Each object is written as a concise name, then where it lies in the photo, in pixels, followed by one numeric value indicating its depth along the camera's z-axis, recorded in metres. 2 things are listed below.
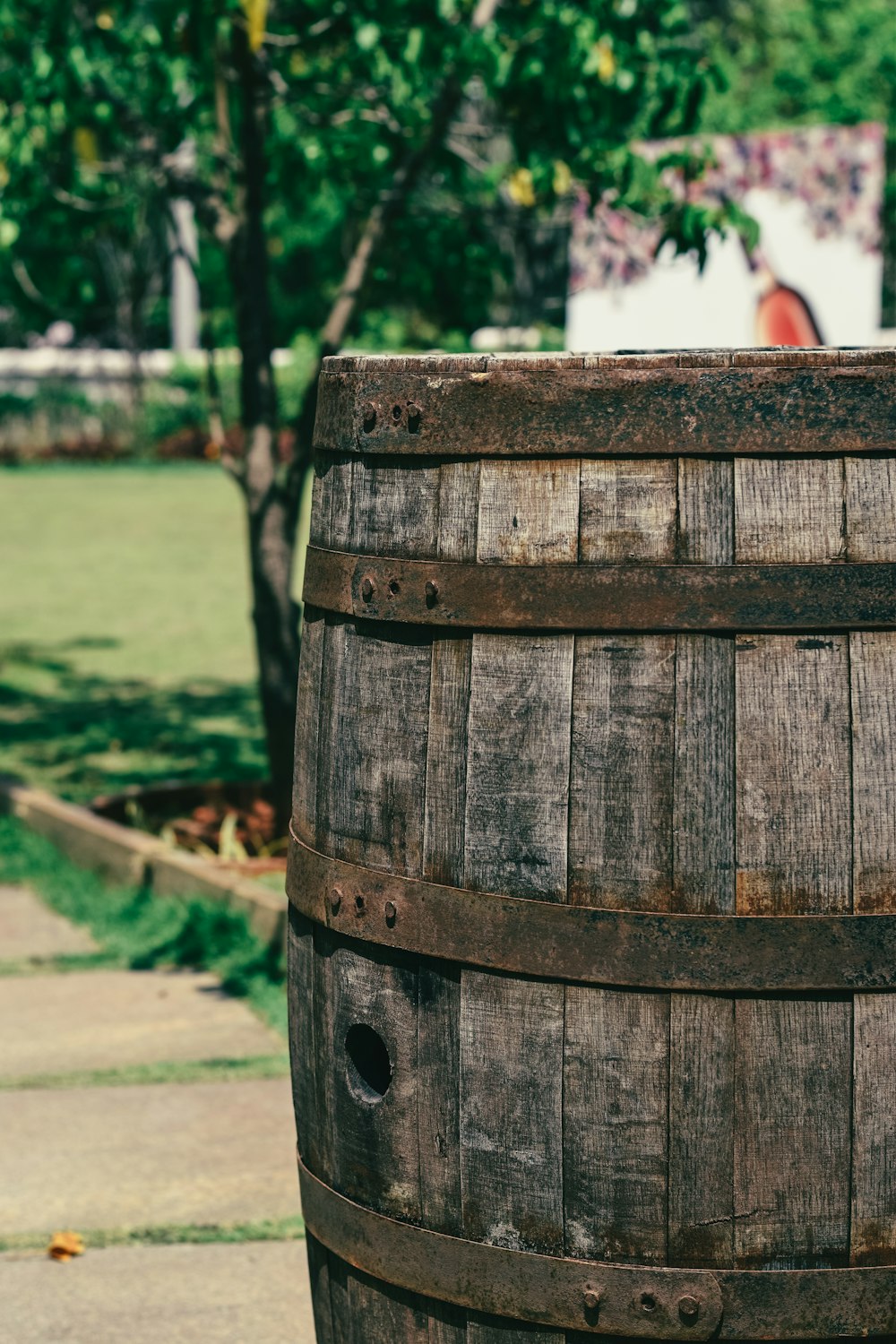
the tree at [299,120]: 5.70
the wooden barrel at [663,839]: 2.20
